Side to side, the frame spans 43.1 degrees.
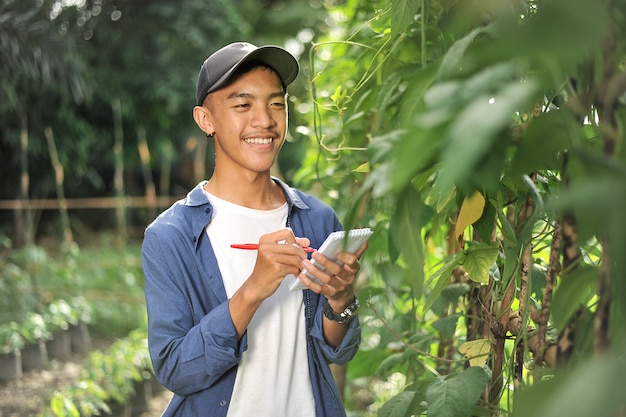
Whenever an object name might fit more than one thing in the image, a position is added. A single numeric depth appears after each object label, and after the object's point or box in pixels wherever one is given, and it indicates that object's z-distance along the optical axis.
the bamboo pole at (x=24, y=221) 4.85
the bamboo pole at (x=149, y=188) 5.89
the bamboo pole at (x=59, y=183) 5.05
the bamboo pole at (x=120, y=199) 5.45
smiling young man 1.35
